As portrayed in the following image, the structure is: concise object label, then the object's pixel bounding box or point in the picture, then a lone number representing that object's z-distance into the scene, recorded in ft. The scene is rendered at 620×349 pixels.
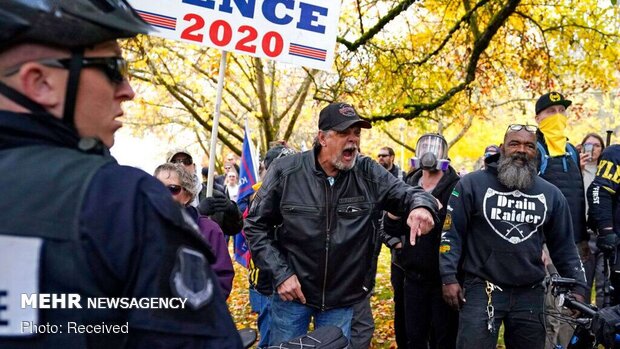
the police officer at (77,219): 3.78
